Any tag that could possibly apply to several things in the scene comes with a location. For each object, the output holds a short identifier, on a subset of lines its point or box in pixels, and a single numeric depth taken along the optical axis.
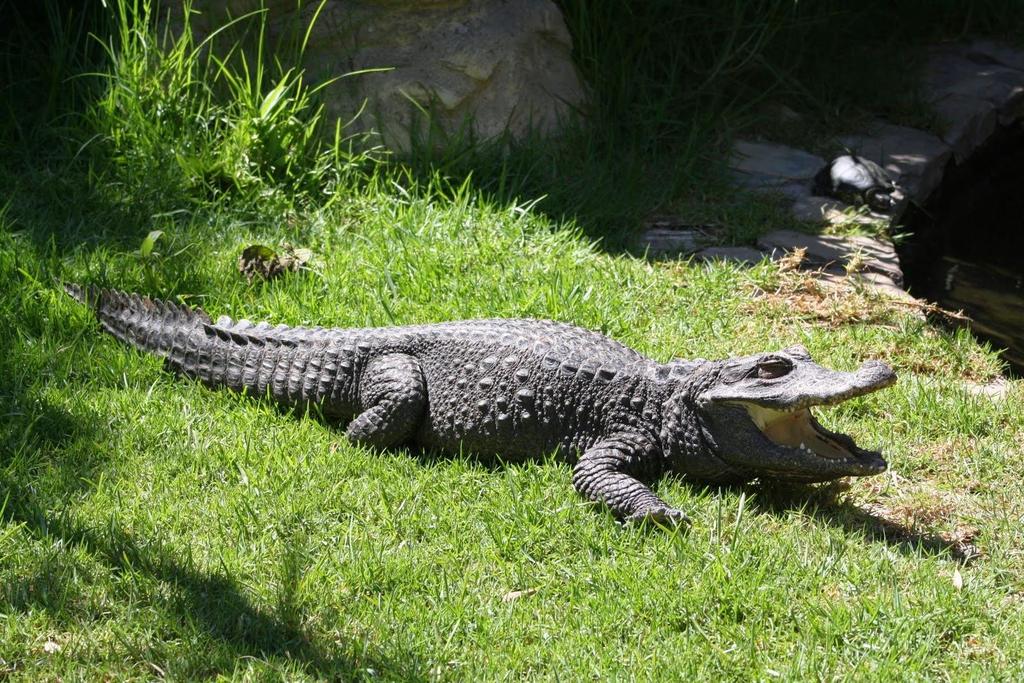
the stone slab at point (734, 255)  12.67
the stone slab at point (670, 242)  12.84
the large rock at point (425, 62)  13.84
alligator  8.14
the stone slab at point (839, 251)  12.77
